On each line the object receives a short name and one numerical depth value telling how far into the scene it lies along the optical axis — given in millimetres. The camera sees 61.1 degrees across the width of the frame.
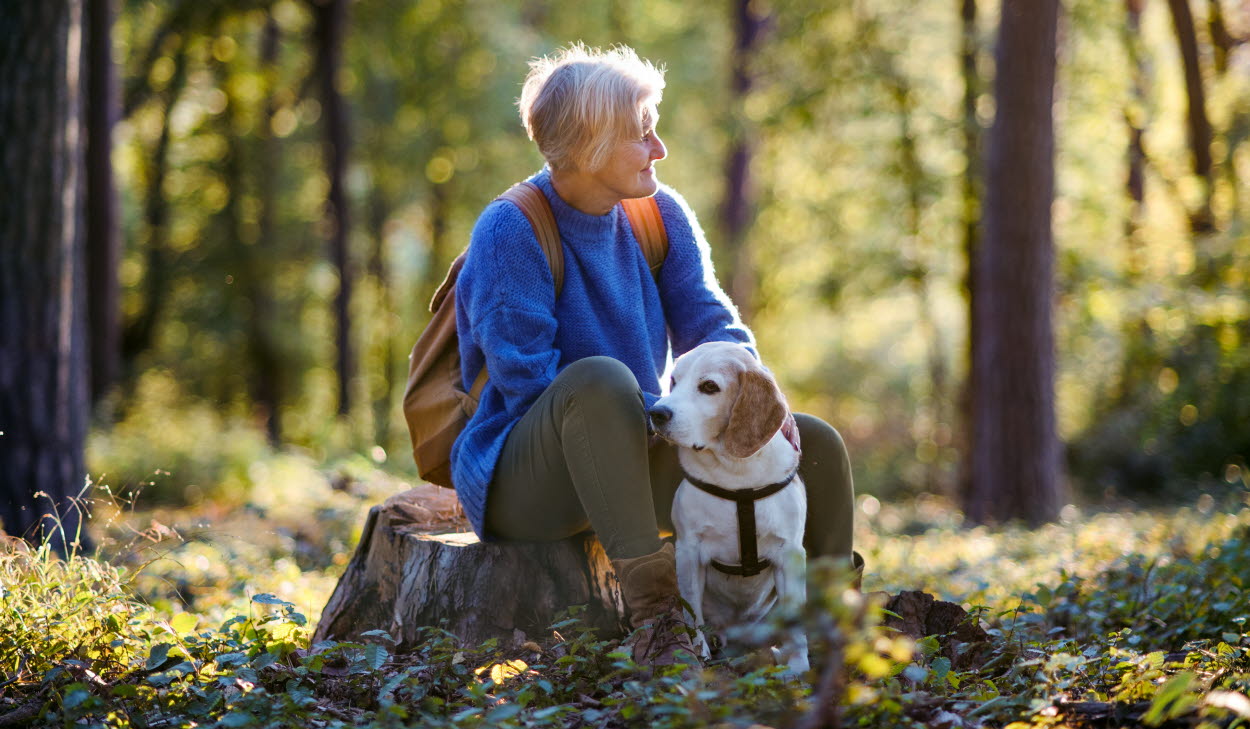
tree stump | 3740
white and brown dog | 3375
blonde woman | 3320
